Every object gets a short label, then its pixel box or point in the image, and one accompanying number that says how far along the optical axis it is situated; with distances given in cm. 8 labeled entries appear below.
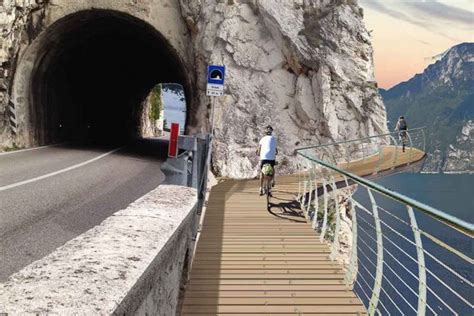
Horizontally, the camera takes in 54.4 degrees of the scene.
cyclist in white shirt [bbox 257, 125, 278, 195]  1147
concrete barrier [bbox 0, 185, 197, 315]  171
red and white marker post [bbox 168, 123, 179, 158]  930
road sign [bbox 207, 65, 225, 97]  1324
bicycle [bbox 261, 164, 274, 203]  1149
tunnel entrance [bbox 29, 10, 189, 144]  2120
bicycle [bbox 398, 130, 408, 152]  2115
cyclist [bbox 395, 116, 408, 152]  2190
